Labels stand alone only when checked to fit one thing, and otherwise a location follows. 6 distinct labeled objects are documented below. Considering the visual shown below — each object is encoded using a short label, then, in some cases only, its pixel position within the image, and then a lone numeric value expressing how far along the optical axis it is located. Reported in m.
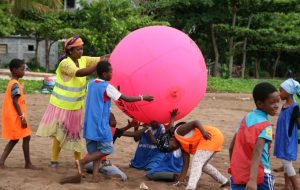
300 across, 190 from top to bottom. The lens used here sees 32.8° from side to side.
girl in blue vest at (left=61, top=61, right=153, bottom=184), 5.25
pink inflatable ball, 5.24
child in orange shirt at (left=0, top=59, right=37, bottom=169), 5.93
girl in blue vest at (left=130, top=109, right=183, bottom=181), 5.68
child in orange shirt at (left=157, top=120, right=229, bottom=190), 5.29
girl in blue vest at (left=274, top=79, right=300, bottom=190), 5.39
